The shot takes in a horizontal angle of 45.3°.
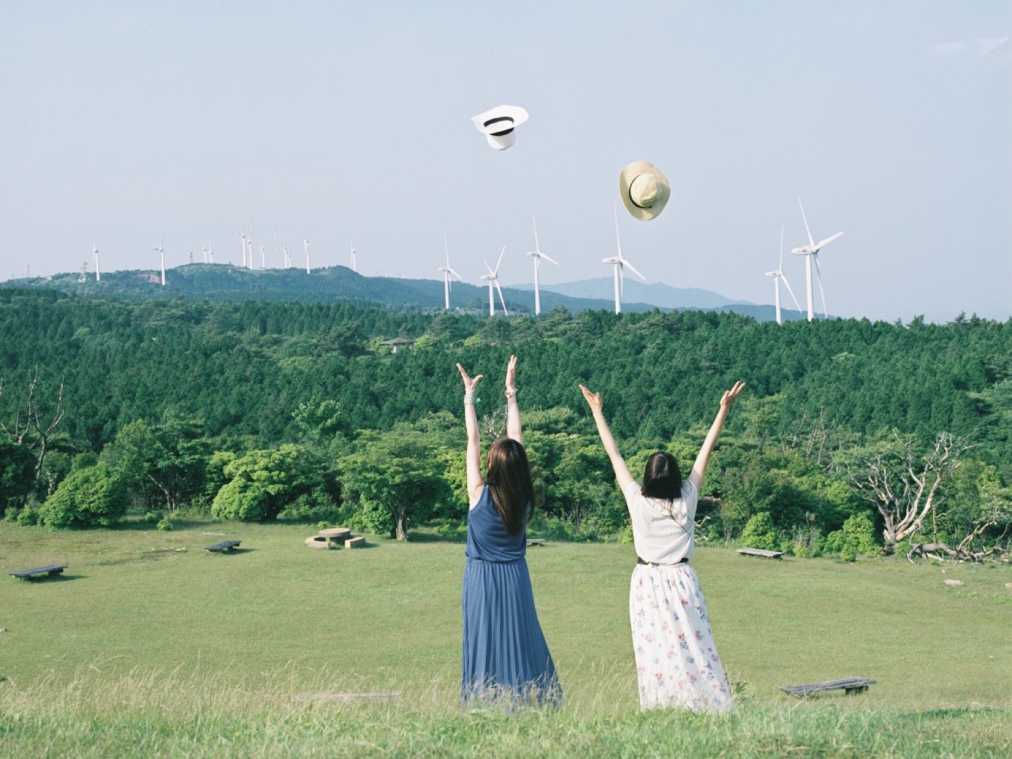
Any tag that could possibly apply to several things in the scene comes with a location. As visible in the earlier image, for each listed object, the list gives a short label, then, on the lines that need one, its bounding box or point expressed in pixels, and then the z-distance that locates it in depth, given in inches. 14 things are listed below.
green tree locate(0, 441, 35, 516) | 1162.0
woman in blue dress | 219.8
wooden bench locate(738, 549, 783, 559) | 1012.5
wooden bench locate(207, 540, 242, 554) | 965.8
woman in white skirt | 222.2
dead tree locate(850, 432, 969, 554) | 1180.5
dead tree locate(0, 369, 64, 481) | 1257.4
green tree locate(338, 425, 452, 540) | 1068.5
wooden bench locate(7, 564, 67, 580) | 856.3
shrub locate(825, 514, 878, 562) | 1125.1
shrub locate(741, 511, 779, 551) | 1123.9
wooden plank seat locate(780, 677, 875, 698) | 487.8
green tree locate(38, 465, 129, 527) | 1070.4
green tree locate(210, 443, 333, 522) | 1166.3
